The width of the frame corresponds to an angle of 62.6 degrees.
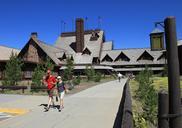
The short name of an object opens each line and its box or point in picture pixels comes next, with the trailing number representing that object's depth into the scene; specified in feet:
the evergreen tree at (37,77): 44.98
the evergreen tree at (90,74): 78.53
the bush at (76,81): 58.18
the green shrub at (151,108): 17.00
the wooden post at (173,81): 6.67
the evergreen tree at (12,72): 47.98
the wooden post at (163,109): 6.80
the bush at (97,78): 73.60
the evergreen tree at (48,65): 52.80
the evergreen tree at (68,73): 71.17
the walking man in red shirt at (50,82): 23.70
